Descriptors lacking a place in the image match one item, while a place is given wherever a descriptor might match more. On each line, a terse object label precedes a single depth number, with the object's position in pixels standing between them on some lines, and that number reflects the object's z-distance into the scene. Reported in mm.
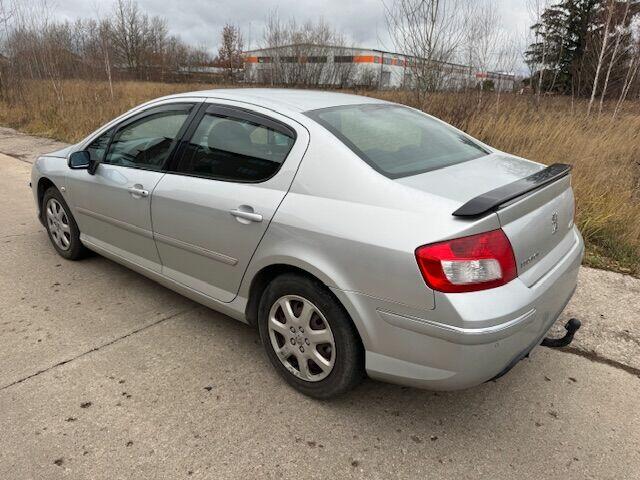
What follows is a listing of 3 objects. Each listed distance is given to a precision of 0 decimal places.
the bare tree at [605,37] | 9594
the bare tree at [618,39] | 9805
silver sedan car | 1927
